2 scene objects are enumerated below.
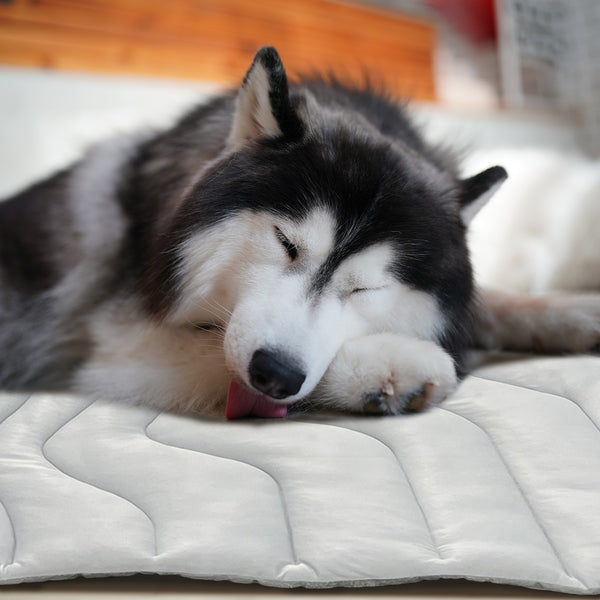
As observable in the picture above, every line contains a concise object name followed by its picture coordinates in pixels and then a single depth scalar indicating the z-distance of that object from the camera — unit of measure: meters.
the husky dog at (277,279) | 1.04
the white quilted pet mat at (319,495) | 0.66
